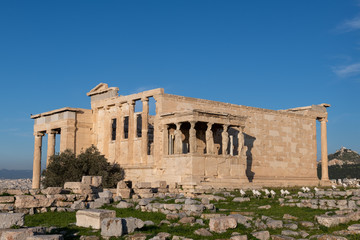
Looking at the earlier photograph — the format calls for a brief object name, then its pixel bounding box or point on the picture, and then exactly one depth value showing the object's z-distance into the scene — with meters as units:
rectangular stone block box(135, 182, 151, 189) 21.00
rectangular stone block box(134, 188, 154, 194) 20.66
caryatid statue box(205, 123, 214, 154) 26.62
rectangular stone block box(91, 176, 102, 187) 20.81
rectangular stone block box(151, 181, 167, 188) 23.12
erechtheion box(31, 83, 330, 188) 26.50
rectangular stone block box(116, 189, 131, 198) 19.46
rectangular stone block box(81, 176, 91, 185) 20.62
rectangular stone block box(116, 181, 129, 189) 20.06
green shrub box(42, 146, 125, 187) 28.33
